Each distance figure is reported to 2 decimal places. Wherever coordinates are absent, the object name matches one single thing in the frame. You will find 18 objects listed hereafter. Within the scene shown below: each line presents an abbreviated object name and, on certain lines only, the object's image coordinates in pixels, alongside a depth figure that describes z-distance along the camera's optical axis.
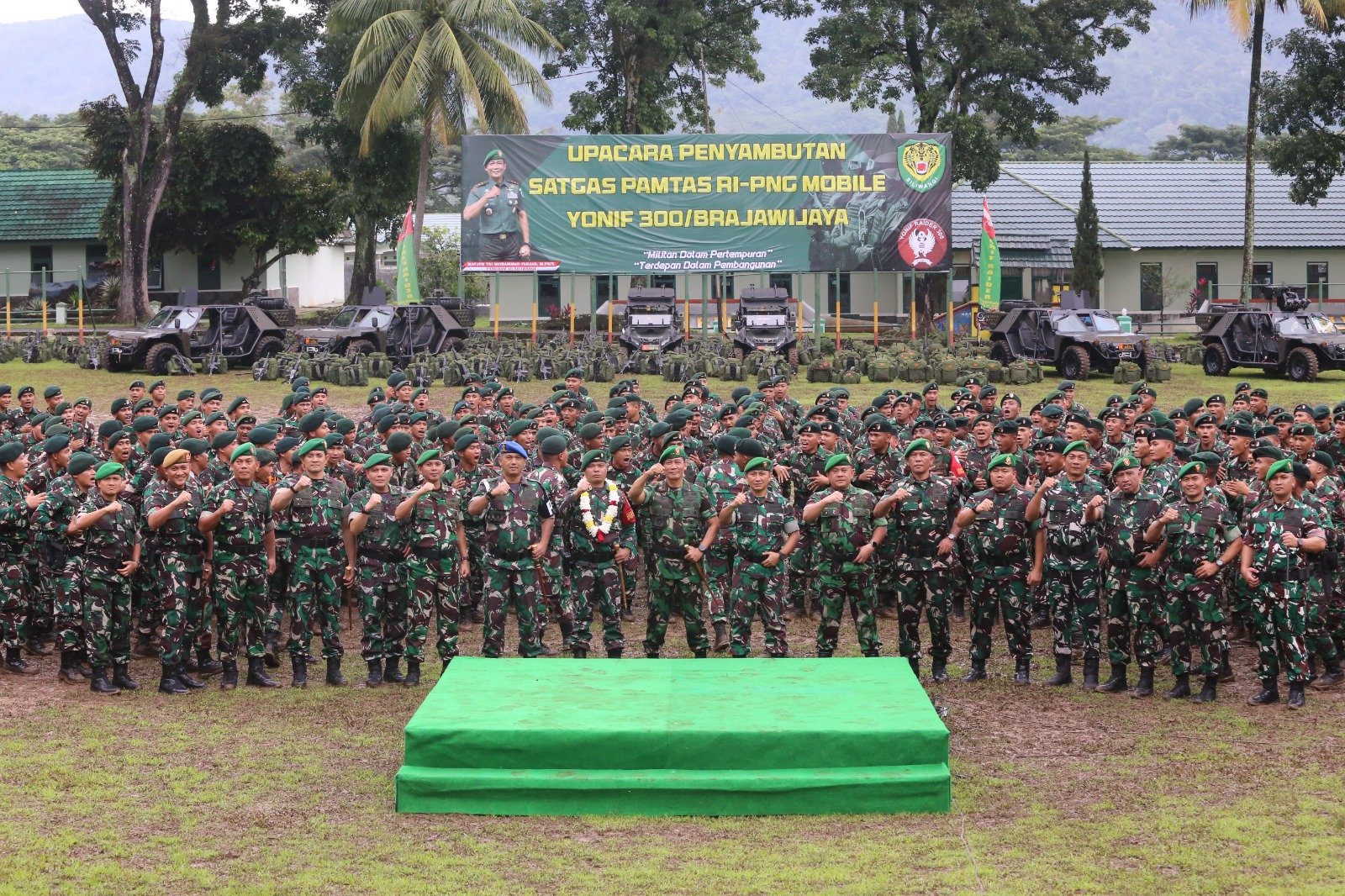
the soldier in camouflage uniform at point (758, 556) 10.44
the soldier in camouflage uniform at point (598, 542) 10.64
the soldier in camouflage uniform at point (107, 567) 10.37
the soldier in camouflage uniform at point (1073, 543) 10.45
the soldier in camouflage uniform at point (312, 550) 10.62
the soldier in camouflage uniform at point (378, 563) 10.54
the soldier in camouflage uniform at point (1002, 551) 10.51
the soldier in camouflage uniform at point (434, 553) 10.49
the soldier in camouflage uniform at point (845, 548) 10.41
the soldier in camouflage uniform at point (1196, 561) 10.10
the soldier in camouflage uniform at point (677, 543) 10.63
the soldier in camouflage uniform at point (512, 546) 10.41
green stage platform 8.11
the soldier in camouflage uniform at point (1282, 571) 9.95
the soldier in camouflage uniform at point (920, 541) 10.54
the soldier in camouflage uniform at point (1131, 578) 10.29
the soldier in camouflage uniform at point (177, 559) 10.45
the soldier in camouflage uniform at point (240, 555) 10.51
